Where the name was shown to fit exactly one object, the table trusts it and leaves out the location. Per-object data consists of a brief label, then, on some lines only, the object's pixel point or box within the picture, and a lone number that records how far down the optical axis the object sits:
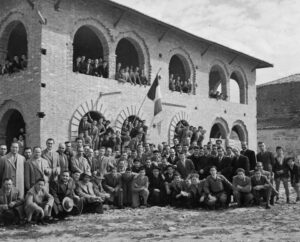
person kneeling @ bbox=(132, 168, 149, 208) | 10.72
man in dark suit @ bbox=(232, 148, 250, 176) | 10.91
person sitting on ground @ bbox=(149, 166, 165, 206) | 10.98
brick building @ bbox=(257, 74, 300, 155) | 26.61
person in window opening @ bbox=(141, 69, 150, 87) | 16.54
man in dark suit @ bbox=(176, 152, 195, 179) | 11.19
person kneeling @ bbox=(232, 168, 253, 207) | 10.43
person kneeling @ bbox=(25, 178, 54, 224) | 8.08
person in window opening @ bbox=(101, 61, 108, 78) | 15.23
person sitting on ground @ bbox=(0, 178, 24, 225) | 8.02
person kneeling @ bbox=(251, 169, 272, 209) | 10.39
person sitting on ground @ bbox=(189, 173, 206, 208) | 10.57
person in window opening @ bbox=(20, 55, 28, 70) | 13.91
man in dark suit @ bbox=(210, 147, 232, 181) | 11.05
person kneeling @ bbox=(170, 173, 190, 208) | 10.73
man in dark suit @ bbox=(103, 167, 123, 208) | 10.66
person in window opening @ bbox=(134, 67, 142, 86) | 16.31
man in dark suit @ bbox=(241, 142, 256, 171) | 11.41
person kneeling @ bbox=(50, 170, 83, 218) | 8.70
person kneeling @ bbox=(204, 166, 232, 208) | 10.35
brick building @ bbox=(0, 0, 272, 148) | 13.45
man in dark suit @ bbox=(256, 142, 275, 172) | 11.41
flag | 15.49
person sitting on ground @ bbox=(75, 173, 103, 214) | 9.41
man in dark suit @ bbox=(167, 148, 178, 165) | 11.84
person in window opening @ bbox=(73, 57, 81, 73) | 14.46
